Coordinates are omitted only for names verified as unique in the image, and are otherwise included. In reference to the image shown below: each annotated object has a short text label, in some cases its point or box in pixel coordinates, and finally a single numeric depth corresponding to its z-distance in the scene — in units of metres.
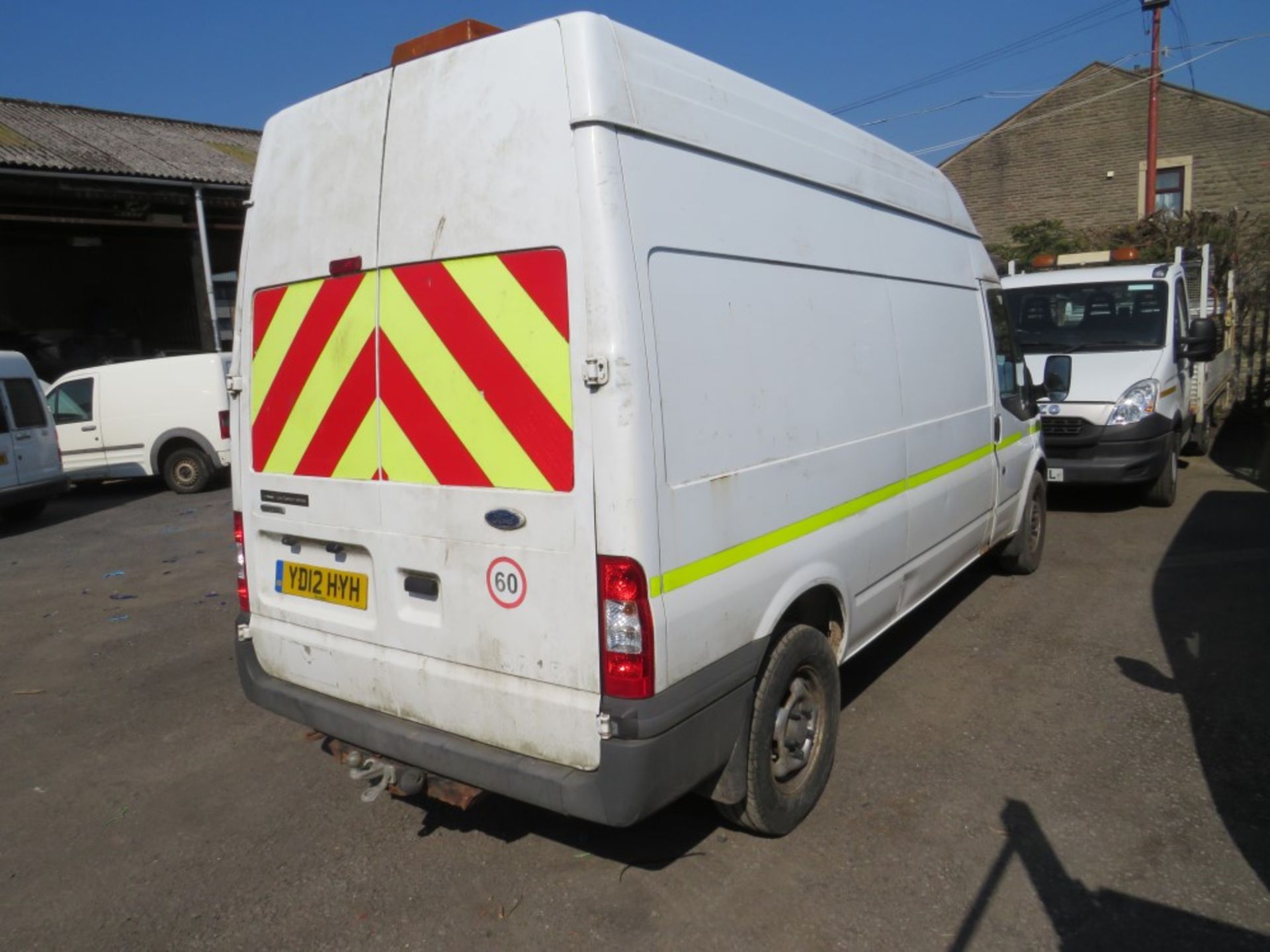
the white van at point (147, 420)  12.80
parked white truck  8.30
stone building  25.03
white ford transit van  2.67
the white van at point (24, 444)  10.41
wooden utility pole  21.17
